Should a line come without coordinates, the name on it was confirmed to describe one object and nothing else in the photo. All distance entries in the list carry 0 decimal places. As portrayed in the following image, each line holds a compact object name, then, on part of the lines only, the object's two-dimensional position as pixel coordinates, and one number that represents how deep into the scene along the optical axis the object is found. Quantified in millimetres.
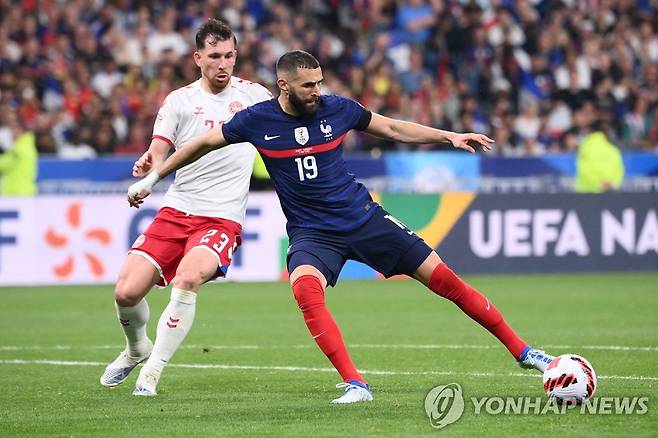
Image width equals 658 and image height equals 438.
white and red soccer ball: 15703
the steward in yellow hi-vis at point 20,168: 40156
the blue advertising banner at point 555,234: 39094
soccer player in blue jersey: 17062
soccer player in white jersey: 18328
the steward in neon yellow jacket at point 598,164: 42812
